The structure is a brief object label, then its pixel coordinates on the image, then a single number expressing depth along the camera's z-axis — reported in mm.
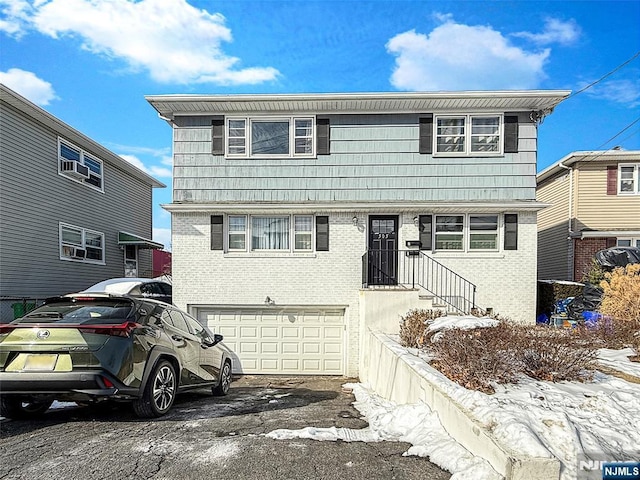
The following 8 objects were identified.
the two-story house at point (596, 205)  14359
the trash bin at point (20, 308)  11016
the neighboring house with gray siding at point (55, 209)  11109
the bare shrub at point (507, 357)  4289
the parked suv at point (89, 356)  4160
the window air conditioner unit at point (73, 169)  13250
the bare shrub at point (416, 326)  7113
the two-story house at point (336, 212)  10438
